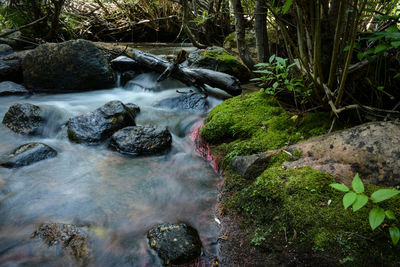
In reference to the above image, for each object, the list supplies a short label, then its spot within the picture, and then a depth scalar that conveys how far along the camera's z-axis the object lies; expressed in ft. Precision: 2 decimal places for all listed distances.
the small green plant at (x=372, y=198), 4.25
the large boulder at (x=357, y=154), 7.07
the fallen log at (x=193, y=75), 17.80
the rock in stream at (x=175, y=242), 7.02
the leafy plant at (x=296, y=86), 9.44
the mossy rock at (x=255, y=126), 10.12
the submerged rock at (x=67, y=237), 7.40
